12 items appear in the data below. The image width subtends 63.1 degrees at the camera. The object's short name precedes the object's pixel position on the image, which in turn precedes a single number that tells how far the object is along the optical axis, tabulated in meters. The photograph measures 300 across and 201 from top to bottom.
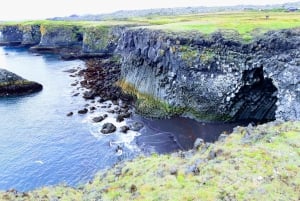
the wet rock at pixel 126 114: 42.47
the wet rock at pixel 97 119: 41.62
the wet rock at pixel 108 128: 37.79
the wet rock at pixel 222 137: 21.06
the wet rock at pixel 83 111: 44.91
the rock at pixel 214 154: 18.08
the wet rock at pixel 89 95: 51.03
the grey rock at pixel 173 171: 17.09
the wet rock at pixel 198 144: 21.67
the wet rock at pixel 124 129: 37.94
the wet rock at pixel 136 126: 38.46
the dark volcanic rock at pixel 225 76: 33.18
